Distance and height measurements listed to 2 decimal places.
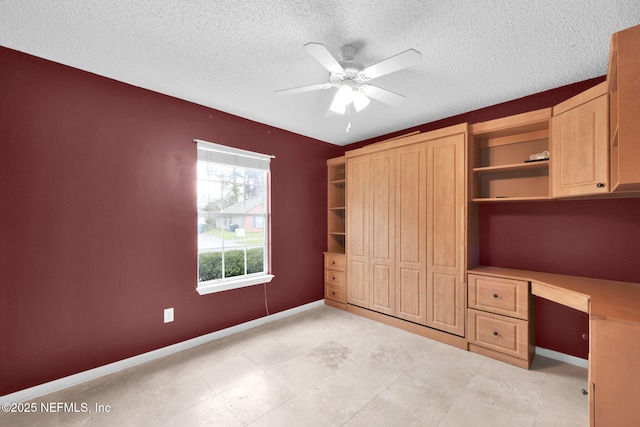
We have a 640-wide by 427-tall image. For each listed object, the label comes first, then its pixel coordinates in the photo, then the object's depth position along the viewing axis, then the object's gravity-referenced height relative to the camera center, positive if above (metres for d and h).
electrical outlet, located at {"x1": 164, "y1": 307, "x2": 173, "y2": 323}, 2.68 -1.08
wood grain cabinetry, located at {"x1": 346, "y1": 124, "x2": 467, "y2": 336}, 2.84 -0.22
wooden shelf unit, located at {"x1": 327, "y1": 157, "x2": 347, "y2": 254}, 4.31 +0.08
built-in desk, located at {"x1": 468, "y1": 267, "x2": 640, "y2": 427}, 1.33 -0.82
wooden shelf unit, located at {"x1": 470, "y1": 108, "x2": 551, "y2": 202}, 2.56 +0.60
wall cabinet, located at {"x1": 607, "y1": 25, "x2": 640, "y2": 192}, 1.24 +0.51
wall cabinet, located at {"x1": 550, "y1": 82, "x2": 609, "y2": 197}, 1.89 +0.53
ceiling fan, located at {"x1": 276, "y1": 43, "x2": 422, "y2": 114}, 1.58 +0.95
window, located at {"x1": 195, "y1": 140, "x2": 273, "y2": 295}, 3.00 -0.09
